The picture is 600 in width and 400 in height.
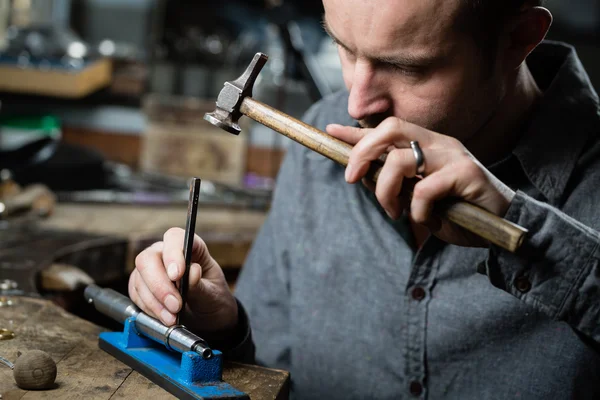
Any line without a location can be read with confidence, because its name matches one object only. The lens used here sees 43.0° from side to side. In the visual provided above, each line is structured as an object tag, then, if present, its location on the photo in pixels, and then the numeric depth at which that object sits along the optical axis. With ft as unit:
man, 3.89
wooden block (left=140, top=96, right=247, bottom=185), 12.45
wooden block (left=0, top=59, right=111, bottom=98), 12.59
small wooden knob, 3.52
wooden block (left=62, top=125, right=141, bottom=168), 15.85
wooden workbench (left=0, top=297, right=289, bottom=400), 3.61
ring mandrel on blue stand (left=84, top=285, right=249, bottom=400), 3.64
